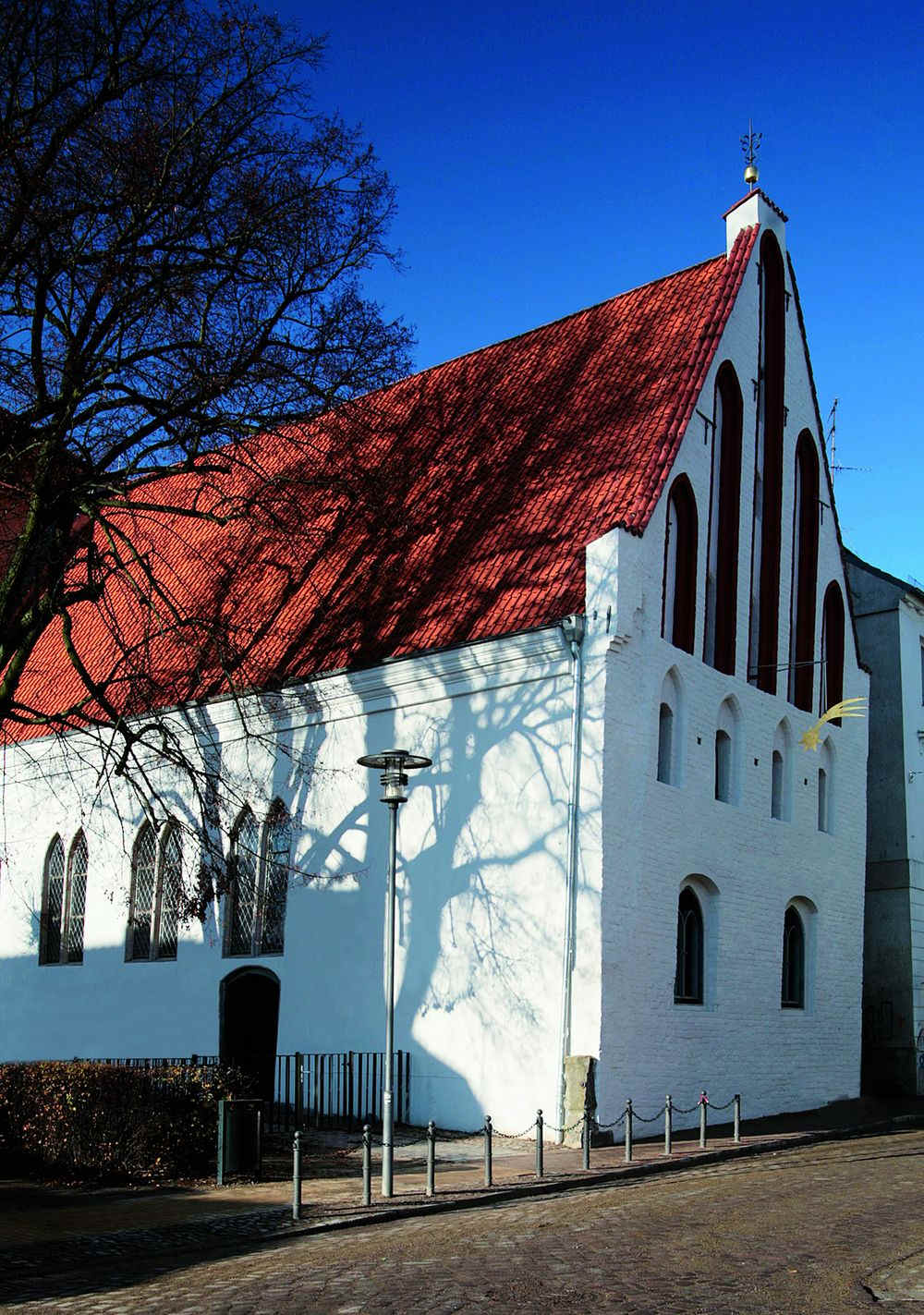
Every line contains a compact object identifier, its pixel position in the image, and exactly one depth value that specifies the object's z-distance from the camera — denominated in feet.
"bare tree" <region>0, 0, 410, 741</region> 60.70
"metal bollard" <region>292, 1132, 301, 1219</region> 40.19
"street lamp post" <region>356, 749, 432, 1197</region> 45.09
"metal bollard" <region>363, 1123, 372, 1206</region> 42.34
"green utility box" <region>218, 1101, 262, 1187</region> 48.70
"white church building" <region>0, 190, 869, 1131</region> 64.44
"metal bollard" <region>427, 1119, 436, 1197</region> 44.60
